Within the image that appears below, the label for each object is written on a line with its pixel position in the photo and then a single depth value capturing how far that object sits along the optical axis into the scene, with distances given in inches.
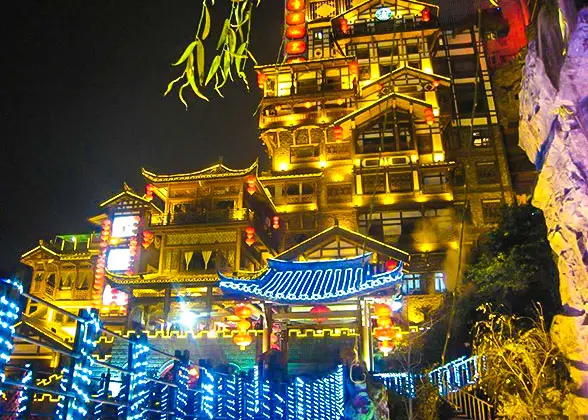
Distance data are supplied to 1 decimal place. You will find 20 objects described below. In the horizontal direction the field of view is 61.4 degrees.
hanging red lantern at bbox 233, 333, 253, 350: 775.1
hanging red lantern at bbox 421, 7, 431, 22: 1418.6
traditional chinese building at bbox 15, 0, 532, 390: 885.8
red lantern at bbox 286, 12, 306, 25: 1448.1
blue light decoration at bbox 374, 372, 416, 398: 484.7
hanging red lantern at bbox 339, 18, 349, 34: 1434.5
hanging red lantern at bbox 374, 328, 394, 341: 697.6
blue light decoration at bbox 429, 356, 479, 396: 396.2
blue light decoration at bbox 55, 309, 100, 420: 198.2
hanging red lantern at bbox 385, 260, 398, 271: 804.0
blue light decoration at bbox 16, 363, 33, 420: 236.7
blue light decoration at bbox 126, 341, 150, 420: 242.5
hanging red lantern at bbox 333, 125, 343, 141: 1269.7
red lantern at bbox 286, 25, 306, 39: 1430.9
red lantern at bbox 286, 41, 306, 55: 1409.9
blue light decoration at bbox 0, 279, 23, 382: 170.4
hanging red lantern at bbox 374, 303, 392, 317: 701.9
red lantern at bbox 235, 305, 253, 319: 746.8
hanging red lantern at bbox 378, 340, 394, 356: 698.8
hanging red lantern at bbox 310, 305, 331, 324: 773.3
